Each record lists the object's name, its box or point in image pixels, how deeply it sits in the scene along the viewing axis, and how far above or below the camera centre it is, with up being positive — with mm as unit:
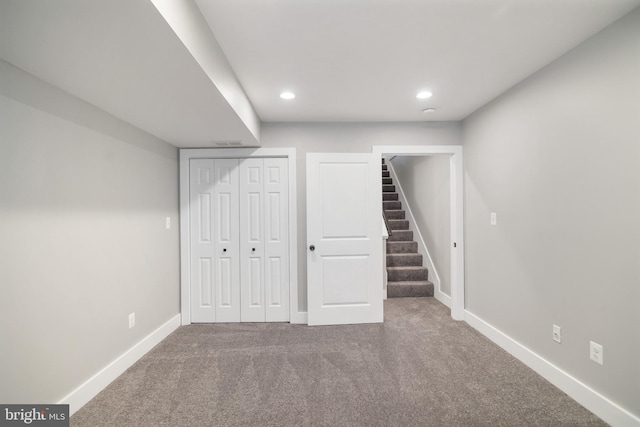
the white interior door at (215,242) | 3129 -327
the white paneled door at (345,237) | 3051 -276
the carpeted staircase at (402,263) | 3969 -803
